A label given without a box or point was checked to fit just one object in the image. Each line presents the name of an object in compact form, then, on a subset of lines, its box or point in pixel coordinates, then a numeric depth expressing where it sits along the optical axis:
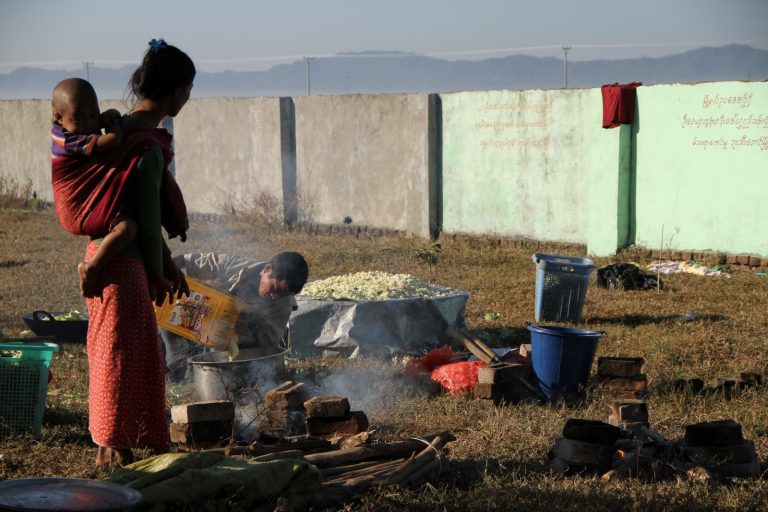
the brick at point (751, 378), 12.93
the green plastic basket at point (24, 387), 11.01
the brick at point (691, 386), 12.67
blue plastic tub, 12.78
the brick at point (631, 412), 10.67
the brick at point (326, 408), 10.58
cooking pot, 11.80
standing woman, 8.79
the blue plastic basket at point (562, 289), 18.04
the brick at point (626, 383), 12.52
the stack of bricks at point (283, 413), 11.21
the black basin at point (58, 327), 15.82
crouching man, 12.84
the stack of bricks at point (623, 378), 12.51
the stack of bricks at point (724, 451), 9.45
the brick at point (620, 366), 12.57
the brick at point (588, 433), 9.72
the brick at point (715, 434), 9.56
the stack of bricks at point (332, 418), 10.58
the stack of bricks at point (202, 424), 10.32
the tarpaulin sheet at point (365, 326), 15.53
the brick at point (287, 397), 11.22
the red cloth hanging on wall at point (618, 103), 25.59
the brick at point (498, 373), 12.37
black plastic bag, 21.51
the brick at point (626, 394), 12.49
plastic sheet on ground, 7.90
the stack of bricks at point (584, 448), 9.55
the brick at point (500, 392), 12.37
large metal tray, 6.41
